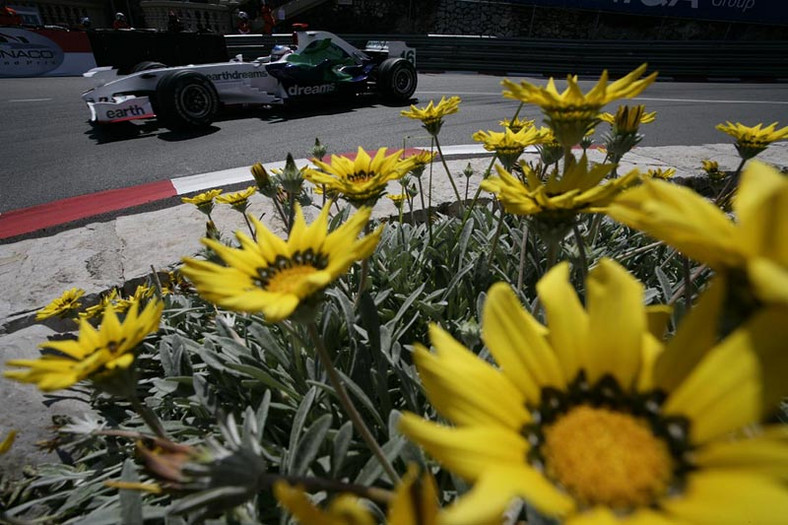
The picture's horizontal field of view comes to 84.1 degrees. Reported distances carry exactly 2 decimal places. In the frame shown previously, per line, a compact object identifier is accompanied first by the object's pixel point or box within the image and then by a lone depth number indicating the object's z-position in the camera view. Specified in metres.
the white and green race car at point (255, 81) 5.48
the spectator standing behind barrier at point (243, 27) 14.34
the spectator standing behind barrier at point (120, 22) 11.22
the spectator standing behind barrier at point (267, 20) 13.84
